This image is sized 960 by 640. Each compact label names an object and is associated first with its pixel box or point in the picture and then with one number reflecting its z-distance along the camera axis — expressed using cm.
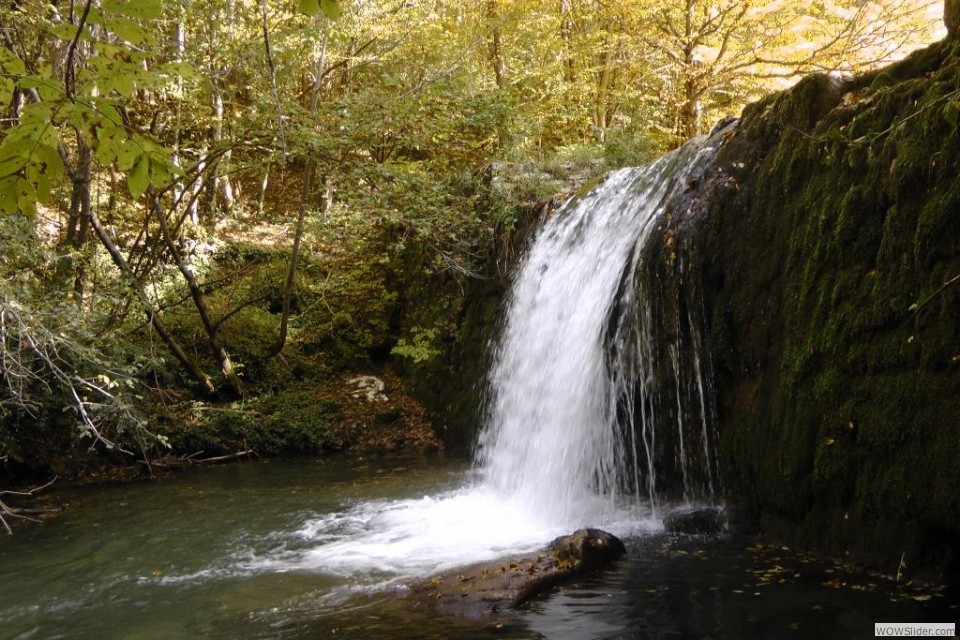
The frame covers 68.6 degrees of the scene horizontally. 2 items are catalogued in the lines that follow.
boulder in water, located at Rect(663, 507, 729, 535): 533
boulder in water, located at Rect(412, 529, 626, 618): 433
